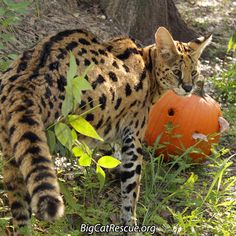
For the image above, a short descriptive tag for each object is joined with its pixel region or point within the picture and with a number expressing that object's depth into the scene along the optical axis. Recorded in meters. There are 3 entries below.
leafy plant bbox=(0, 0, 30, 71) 8.02
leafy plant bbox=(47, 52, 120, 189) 5.99
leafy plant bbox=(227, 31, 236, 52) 8.90
